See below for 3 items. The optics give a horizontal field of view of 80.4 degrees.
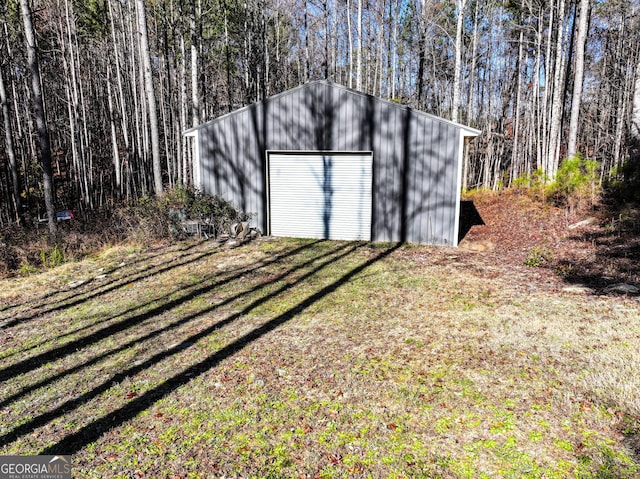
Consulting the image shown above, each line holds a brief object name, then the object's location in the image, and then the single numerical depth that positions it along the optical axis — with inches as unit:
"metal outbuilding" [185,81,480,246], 345.1
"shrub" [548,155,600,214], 374.3
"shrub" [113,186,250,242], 363.9
